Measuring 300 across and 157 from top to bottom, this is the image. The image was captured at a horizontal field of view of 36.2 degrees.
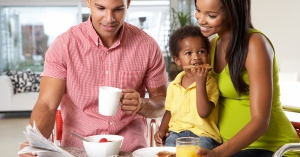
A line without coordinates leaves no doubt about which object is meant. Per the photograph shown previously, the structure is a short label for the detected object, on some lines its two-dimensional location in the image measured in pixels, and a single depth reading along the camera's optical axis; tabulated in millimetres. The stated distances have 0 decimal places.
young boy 1859
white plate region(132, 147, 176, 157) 1653
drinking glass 1486
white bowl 1604
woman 1668
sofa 7633
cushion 7855
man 2068
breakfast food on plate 1622
